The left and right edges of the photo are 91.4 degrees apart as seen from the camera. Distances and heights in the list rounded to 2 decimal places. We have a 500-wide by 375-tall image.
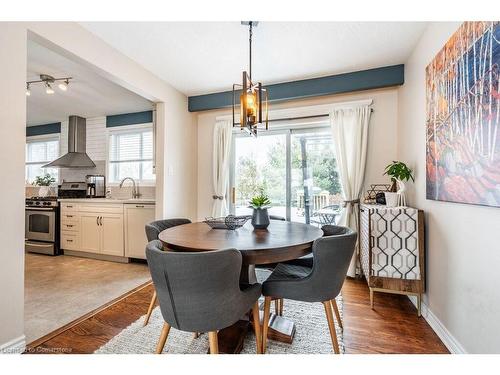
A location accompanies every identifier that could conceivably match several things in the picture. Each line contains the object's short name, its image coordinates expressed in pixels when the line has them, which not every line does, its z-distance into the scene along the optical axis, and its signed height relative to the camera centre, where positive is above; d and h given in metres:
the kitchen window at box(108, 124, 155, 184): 4.31 +0.60
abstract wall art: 1.24 +0.43
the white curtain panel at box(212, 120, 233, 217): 3.66 +0.36
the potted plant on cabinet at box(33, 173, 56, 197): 4.70 +0.07
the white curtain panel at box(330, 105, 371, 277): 3.00 +0.47
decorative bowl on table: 1.94 -0.29
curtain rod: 3.26 +0.96
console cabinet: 2.13 -0.56
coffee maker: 4.32 +0.01
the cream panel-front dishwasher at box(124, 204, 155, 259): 3.45 -0.57
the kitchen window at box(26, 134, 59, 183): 5.14 +0.70
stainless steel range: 3.94 -0.66
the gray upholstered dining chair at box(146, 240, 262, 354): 1.14 -0.49
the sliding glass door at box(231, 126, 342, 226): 3.30 +0.20
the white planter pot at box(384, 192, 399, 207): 2.40 -0.11
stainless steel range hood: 4.47 +0.73
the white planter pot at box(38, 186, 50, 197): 4.69 -0.09
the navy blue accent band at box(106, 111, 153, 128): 4.31 +1.23
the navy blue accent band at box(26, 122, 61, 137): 5.06 +1.22
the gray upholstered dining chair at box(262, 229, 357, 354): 1.49 -0.60
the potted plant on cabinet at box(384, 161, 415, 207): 2.34 +0.06
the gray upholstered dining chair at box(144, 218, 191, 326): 1.93 -0.36
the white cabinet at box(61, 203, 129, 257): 3.59 -0.64
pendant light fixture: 1.78 +0.61
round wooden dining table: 1.38 -0.34
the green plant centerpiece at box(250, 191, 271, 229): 1.97 -0.22
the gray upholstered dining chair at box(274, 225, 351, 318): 1.96 -0.60
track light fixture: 3.02 +1.35
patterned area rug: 1.62 -1.09
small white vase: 2.41 -0.07
